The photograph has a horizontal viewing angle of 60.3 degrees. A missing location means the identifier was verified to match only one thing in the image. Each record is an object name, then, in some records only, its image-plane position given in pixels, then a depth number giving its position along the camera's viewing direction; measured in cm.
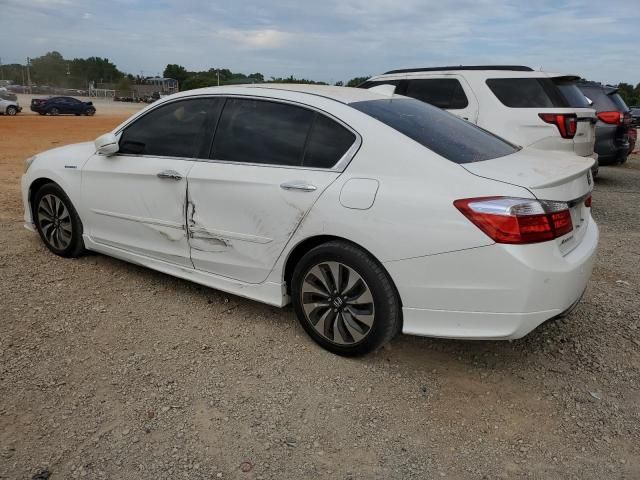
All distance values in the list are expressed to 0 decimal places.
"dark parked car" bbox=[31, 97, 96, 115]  3697
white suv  675
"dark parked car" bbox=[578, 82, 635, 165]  976
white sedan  281
